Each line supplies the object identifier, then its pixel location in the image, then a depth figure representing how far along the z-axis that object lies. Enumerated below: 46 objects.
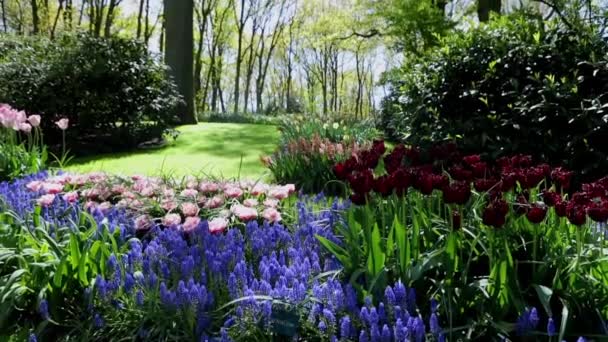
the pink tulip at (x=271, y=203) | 3.30
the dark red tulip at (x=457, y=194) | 2.00
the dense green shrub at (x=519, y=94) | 4.27
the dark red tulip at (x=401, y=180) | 2.24
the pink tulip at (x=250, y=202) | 3.29
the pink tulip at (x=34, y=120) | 4.85
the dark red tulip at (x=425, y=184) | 2.19
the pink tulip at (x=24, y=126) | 5.00
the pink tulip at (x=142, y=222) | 3.11
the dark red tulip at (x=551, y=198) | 2.03
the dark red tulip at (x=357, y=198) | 2.36
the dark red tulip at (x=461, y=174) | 2.37
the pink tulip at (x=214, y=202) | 3.46
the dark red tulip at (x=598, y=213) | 1.80
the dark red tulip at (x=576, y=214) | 1.83
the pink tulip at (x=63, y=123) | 5.04
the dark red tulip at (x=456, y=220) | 2.01
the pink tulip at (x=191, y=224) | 2.87
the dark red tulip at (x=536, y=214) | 1.91
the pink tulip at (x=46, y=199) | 3.24
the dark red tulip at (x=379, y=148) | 3.18
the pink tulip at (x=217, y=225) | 2.81
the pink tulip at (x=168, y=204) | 3.41
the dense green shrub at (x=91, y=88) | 8.59
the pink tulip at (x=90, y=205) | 3.33
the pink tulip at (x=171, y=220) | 3.03
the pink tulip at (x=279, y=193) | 3.54
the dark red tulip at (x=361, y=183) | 2.29
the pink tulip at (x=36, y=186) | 3.54
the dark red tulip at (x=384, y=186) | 2.25
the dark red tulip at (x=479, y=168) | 2.51
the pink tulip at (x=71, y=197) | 3.35
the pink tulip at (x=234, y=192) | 3.48
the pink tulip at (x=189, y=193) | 3.55
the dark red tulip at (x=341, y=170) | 2.68
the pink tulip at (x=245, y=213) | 3.08
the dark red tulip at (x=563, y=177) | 2.35
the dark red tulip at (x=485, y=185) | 2.26
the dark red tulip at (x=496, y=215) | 1.85
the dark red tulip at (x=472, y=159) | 2.70
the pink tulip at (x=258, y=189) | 3.67
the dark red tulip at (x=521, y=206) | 2.16
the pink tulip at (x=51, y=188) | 3.46
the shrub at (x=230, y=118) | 20.61
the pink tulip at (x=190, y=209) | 3.12
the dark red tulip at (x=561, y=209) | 1.94
